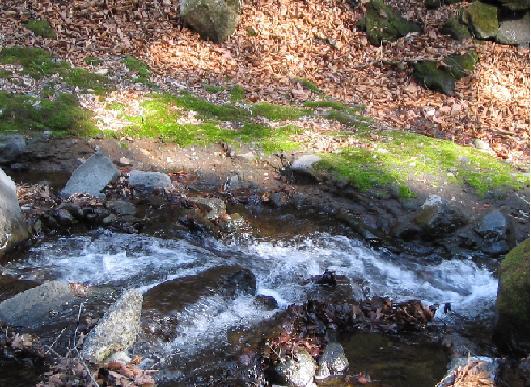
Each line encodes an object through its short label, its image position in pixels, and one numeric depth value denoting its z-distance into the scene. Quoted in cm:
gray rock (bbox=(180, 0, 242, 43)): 1441
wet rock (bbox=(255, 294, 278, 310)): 698
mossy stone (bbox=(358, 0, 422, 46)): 1531
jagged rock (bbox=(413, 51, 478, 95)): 1388
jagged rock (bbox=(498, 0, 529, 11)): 1538
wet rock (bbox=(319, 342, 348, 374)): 591
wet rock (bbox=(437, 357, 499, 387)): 554
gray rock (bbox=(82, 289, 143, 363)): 552
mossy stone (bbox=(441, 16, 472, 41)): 1531
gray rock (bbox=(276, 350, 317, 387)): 569
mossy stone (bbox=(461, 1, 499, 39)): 1533
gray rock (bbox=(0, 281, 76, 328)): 604
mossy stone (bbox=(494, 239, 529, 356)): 593
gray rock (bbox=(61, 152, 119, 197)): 897
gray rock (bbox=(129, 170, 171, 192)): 930
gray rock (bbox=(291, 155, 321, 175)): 988
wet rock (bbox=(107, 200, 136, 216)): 865
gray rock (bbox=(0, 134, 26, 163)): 970
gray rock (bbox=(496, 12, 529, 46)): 1524
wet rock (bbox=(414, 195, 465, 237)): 880
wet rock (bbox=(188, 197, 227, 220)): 880
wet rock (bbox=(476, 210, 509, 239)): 866
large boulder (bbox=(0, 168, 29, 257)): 742
